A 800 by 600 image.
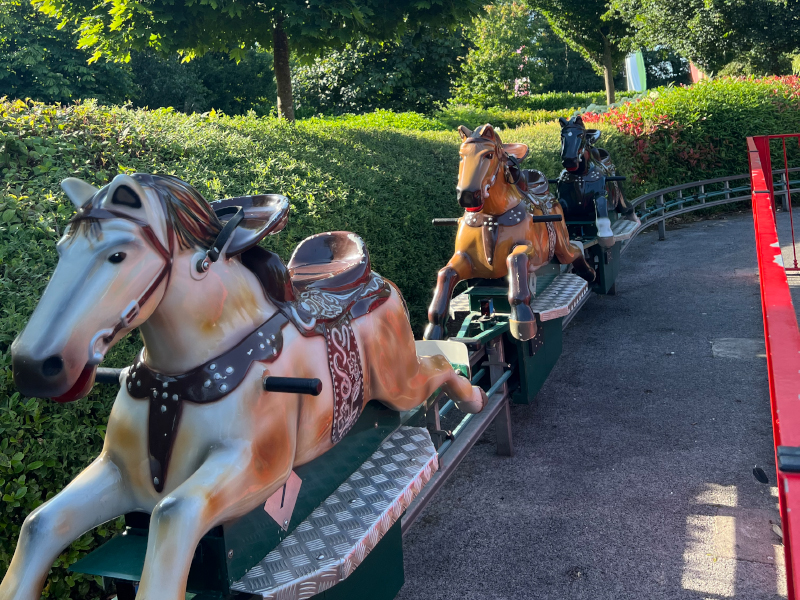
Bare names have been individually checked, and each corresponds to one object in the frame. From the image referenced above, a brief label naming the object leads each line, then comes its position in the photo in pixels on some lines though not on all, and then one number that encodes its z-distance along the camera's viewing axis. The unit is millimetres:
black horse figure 6363
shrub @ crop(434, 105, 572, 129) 17616
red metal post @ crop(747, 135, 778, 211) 6822
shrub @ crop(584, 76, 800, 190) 12391
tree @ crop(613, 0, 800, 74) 17000
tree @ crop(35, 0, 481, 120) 6309
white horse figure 1415
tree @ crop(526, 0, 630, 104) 20688
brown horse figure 4105
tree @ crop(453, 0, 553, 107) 27750
